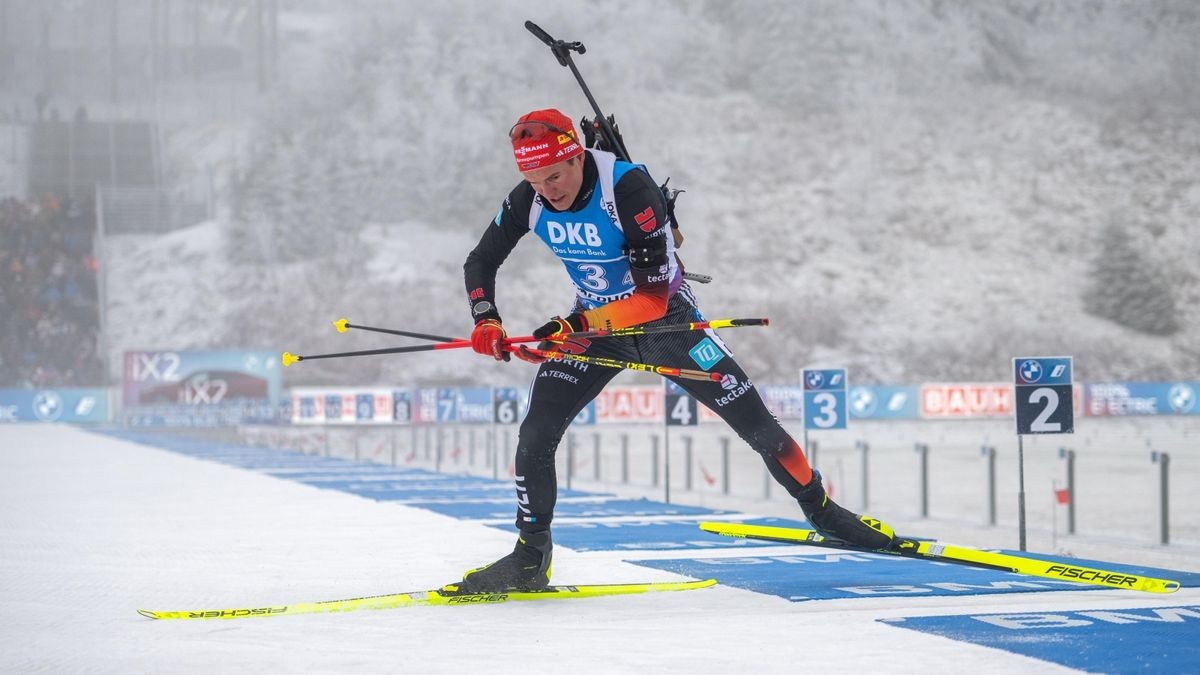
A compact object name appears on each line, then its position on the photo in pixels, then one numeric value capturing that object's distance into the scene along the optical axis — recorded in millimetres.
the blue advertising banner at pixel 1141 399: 48062
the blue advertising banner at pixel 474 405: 39906
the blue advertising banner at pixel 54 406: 48906
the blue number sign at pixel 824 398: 13727
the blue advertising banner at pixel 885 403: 46281
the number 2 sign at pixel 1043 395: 9742
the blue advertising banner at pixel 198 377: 41625
